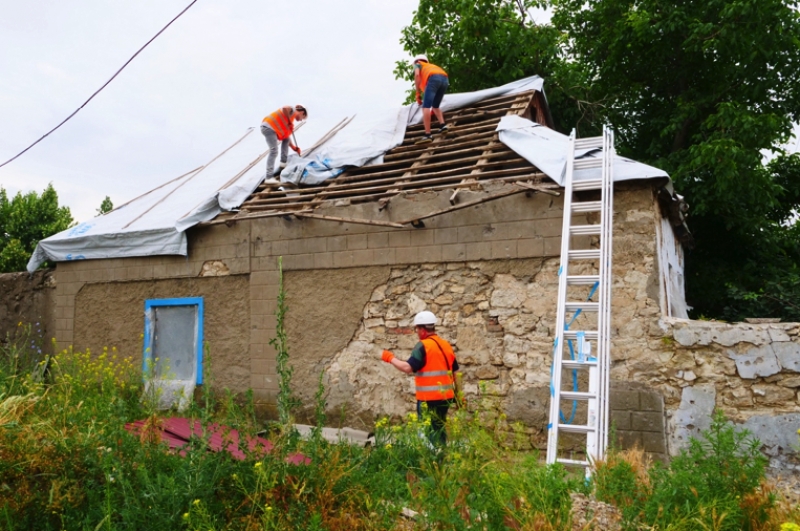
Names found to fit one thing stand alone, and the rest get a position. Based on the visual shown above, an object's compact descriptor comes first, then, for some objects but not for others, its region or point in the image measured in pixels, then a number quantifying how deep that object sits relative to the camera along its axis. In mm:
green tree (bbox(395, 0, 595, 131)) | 13688
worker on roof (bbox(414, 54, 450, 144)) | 8328
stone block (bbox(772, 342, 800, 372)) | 5422
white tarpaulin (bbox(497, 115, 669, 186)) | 6148
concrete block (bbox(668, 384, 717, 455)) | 5660
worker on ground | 5438
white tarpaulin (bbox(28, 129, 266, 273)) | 8344
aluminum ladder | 4762
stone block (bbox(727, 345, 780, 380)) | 5496
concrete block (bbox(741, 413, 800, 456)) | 5391
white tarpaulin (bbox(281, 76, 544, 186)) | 8305
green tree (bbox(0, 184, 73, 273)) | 18781
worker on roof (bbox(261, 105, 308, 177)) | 8984
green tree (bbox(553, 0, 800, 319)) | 10734
